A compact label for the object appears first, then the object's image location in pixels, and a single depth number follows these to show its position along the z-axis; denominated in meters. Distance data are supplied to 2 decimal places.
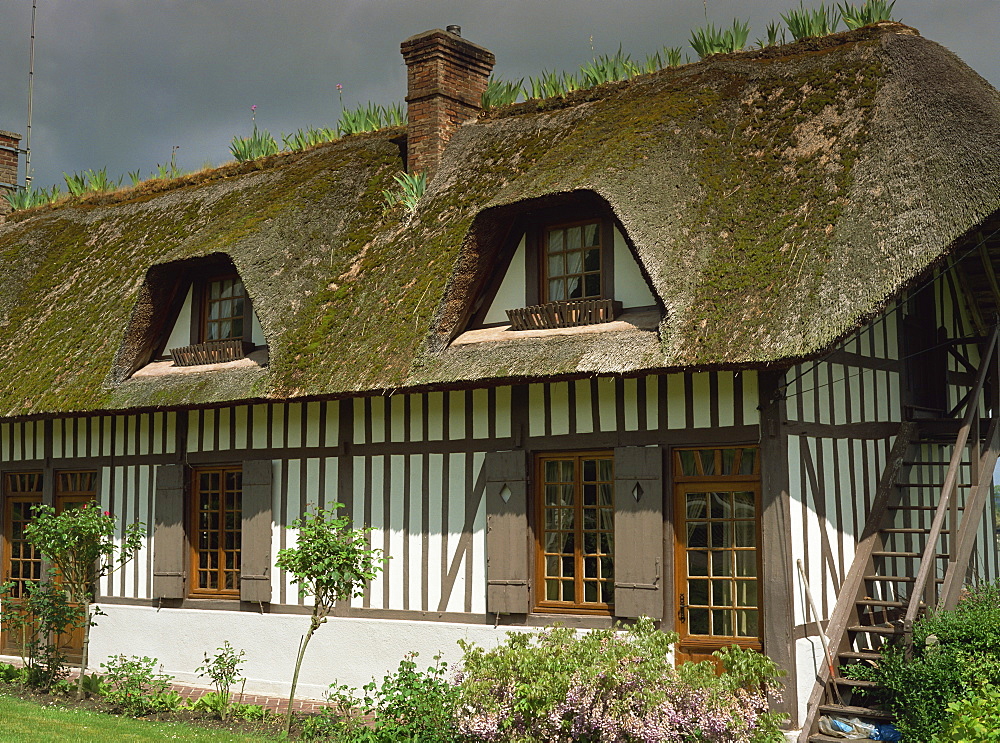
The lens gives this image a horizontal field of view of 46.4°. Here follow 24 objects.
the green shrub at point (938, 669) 8.30
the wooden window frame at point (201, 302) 13.62
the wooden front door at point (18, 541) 14.84
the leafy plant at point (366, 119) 15.09
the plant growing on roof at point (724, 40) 12.39
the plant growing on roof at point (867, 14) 11.47
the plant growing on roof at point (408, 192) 12.82
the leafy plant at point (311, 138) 15.56
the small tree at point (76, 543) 11.63
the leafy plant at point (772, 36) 12.09
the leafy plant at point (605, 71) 13.12
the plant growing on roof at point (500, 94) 13.92
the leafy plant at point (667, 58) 12.60
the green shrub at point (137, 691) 10.92
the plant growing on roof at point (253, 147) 15.98
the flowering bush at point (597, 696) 7.77
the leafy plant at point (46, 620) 12.18
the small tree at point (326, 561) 9.62
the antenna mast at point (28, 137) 19.67
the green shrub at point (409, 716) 8.67
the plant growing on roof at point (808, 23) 11.91
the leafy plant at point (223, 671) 10.76
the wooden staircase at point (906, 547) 9.20
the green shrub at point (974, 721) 6.42
